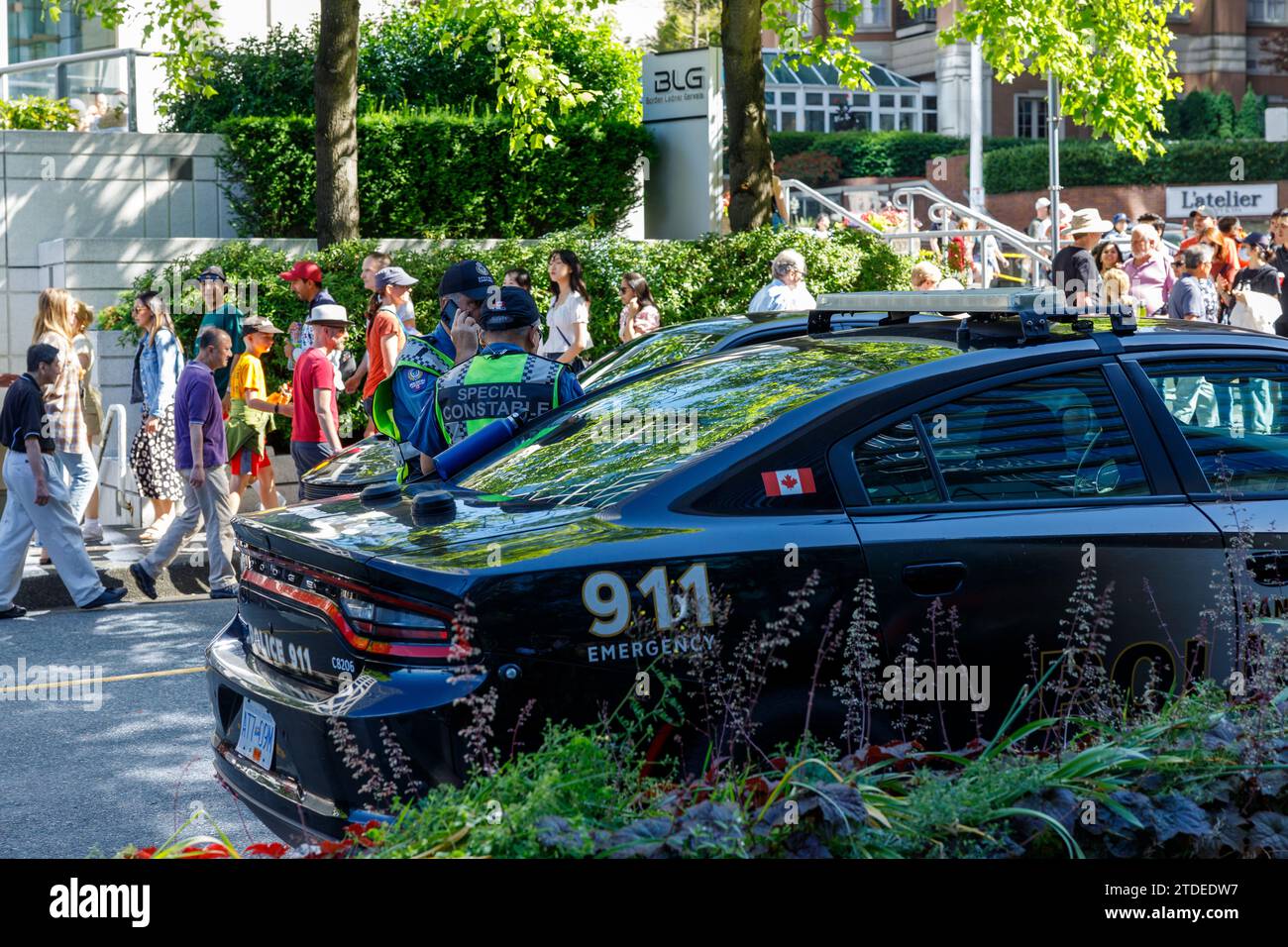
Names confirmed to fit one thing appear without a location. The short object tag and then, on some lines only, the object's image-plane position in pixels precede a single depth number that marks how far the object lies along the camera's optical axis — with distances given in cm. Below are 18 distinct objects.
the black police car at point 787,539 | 392
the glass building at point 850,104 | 5591
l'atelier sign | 4588
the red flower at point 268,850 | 312
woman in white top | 1188
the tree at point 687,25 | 4466
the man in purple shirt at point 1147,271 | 1459
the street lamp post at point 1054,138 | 1516
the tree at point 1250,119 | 5306
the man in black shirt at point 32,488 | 958
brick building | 5578
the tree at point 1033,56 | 1619
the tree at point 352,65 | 1473
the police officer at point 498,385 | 621
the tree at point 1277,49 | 5544
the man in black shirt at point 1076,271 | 1236
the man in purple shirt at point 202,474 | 998
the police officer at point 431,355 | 799
